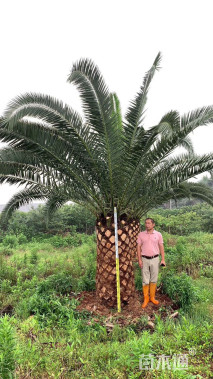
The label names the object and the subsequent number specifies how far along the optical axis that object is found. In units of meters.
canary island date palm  4.75
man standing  5.36
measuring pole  5.17
